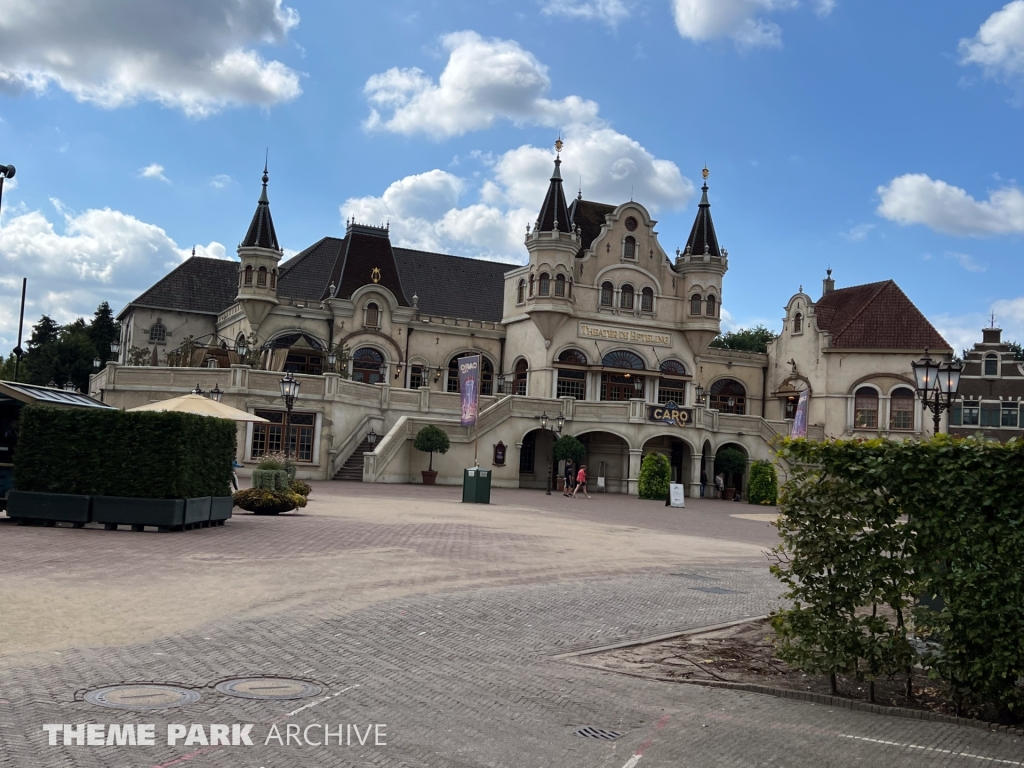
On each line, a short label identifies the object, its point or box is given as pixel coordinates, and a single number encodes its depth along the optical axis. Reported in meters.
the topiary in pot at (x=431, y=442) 41.75
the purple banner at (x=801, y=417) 42.00
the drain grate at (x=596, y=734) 6.97
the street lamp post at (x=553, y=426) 46.00
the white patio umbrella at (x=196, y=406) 23.84
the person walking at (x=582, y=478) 41.41
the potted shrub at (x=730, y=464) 49.06
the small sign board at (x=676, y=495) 38.78
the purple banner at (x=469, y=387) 37.12
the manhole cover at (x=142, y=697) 6.94
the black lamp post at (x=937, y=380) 17.97
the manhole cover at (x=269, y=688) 7.43
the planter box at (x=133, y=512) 17.98
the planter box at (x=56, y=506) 17.95
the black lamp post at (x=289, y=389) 30.27
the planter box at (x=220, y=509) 19.55
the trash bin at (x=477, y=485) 32.44
